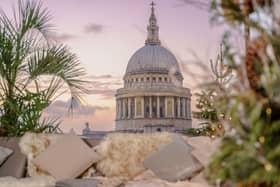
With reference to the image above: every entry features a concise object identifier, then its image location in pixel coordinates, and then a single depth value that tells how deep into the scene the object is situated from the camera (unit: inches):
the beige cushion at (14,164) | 146.6
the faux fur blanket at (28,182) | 118.3
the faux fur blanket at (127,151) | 146.2
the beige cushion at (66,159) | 143.3
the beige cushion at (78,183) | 129.4
